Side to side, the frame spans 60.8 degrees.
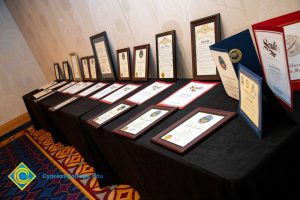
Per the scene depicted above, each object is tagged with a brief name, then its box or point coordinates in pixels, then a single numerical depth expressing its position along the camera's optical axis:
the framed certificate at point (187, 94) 1.30
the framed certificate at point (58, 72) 3.81
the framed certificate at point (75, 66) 3.03
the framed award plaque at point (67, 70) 3.44
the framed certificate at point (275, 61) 0.81
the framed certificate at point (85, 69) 2.79
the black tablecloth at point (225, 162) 0.70
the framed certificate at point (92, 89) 2.32
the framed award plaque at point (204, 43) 1.30
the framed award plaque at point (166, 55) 1.61
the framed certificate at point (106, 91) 2.05
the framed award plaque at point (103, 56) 2.32
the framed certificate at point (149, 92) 1.58
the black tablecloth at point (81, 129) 1.83
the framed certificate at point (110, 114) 1.46
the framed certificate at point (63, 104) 2.20
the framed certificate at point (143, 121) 1.17
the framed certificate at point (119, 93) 1.81
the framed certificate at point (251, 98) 0.76
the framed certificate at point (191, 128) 0.92
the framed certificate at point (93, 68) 2.65
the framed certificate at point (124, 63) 2.10
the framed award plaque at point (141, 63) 1.88
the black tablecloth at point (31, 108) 3.34
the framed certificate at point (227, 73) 1.03
